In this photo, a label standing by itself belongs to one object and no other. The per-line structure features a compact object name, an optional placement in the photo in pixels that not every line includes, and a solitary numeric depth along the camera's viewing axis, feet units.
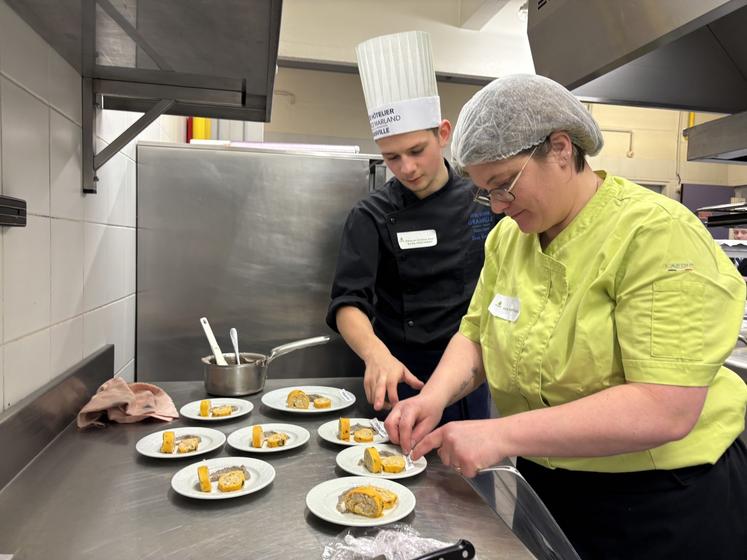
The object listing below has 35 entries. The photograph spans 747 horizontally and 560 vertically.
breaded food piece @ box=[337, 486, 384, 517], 2.72
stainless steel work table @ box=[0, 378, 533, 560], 2.50
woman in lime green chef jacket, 2.67
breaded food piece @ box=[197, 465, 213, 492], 2.96
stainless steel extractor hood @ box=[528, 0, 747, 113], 4.43
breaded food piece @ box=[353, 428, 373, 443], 3.75
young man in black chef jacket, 5.18
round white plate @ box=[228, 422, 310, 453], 3.56
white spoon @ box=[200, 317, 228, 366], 4.90
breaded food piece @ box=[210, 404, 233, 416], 4.22
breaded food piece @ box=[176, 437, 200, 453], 3.48
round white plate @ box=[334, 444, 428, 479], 3.22
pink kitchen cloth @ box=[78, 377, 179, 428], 3.97
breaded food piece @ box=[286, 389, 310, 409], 4.44
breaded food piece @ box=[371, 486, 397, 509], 2.81
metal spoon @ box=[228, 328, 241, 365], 4.99
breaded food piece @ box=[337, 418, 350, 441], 3.79
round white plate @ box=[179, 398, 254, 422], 4.14
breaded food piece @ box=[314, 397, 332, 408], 4.46
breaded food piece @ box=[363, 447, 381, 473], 3.24
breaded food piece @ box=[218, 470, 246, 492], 2.94
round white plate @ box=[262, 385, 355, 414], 4.40
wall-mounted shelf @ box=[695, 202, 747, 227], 6.93
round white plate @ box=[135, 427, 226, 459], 3.42
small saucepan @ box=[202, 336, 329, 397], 4.72
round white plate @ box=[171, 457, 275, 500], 2.88
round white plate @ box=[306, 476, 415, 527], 2.66
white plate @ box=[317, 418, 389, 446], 3.73
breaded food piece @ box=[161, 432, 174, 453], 3.48
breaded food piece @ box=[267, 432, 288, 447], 3.63
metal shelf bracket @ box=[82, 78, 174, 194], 4.37
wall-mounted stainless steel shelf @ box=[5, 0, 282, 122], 3.06
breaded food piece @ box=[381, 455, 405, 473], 3.24
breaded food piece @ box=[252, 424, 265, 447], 3.62
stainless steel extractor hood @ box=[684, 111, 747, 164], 5.98
